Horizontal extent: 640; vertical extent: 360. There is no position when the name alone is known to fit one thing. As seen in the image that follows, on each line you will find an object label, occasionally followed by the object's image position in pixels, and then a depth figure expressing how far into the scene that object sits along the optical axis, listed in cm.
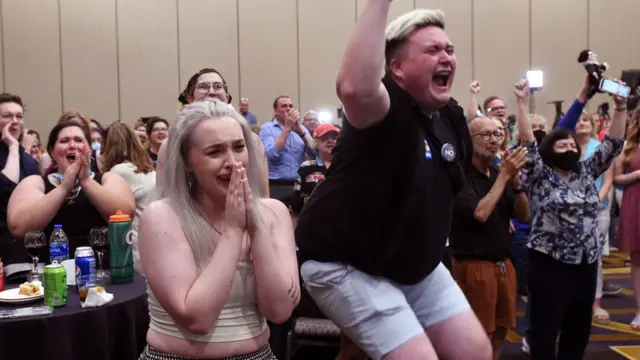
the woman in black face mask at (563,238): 303
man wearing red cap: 380
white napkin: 209
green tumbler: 246
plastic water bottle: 251
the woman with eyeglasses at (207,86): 313
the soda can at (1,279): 234
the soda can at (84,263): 223
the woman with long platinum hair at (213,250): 157
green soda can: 207
